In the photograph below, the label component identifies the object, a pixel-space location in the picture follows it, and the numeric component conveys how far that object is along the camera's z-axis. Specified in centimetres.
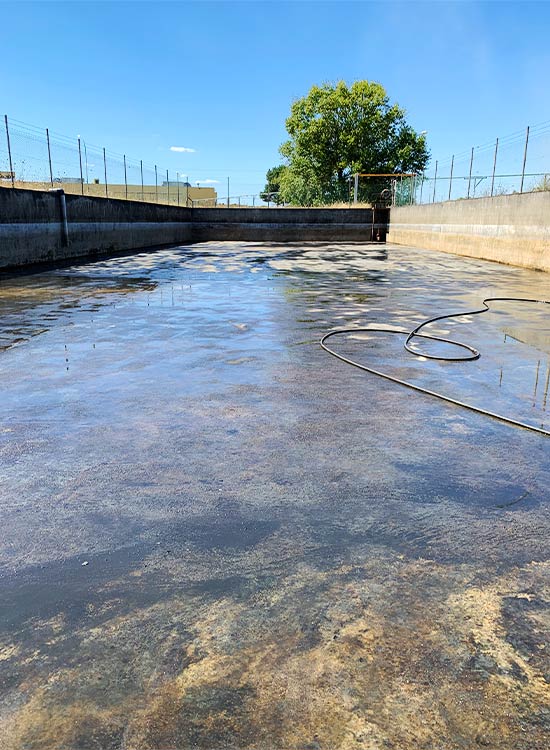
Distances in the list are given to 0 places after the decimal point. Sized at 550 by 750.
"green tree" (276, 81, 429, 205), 5306
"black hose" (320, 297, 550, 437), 381
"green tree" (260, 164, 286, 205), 11422
